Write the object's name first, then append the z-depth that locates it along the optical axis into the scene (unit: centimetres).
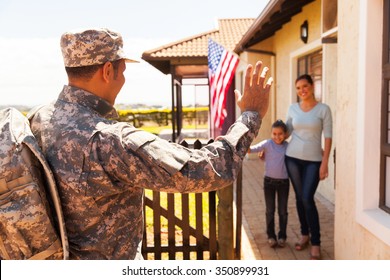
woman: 393
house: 291
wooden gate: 346
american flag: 604
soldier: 142
